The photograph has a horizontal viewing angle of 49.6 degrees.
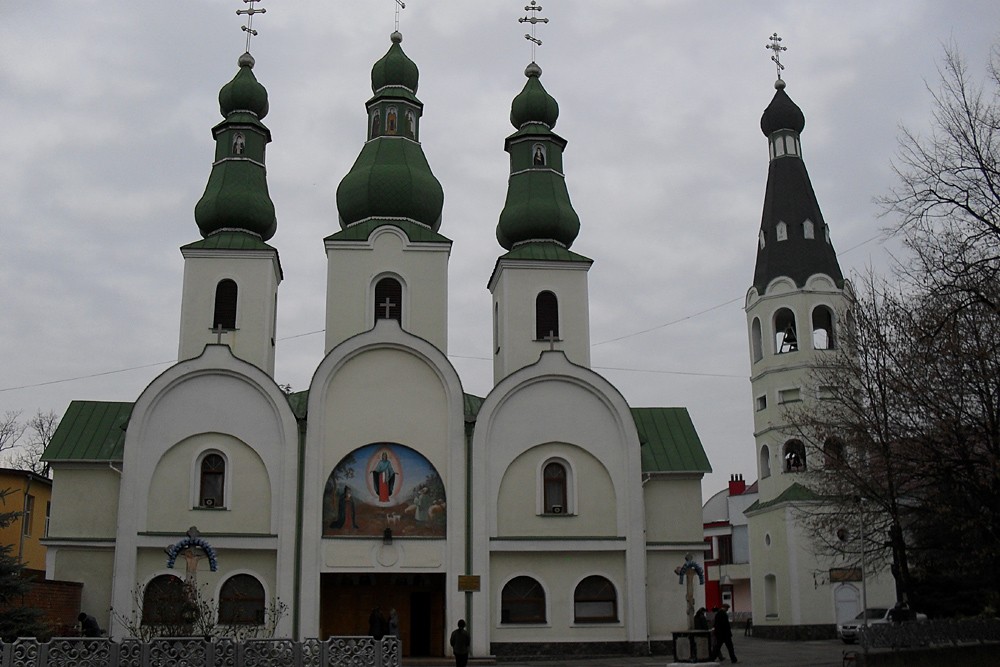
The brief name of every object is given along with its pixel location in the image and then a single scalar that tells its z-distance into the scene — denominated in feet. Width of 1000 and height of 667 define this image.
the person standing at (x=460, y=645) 64.23
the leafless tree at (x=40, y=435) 157.79
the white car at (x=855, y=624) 97.40
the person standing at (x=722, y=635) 71.15
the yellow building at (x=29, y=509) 99.40
